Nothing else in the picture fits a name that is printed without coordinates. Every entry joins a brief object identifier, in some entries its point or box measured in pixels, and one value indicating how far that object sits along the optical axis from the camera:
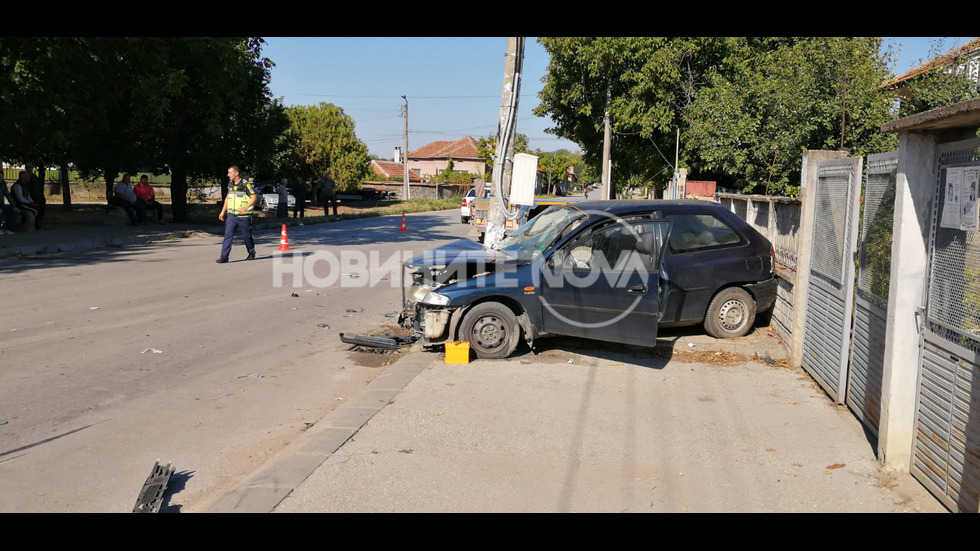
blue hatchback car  7.59
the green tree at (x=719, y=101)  14.79
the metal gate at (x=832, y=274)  6.19
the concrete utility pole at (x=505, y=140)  11.66
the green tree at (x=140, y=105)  17.34
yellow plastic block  7.68
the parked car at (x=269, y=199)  38.31
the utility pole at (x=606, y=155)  29.82
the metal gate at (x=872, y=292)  5.42
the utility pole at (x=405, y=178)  59.33
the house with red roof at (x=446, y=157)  105.41
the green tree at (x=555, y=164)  78.27
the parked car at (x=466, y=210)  30.98
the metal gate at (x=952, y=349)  3.99
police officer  14.90
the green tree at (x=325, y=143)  50.81
